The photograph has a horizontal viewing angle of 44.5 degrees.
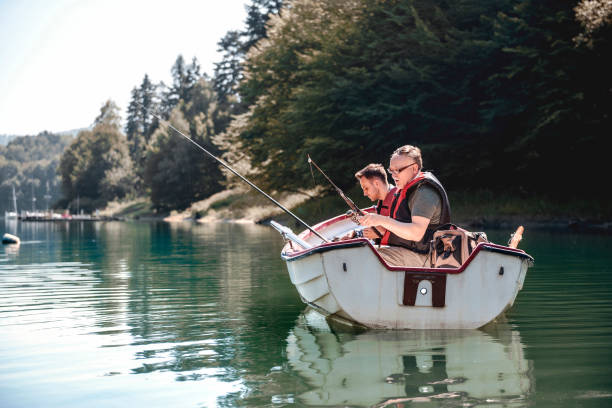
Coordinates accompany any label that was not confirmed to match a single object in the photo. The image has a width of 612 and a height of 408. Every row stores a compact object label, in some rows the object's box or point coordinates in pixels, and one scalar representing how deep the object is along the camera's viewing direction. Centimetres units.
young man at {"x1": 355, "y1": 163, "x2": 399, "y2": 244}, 905
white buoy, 2680
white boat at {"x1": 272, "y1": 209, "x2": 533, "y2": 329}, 756
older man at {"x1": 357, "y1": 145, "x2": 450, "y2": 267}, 743
